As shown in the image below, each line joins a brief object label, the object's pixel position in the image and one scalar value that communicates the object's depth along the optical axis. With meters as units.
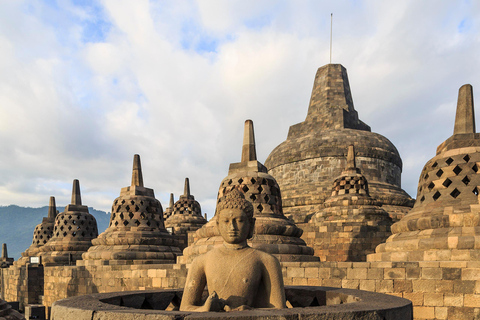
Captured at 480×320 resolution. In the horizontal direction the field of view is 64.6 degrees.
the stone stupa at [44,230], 20.28
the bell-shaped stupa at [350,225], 13.55
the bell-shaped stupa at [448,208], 6.54
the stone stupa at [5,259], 23.40
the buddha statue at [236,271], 3.39
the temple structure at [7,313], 5.00
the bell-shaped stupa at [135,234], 11.44
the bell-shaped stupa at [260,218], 8.23
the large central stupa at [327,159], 17.61
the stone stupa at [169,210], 26.99
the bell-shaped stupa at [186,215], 22.70
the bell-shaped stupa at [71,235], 15.80
